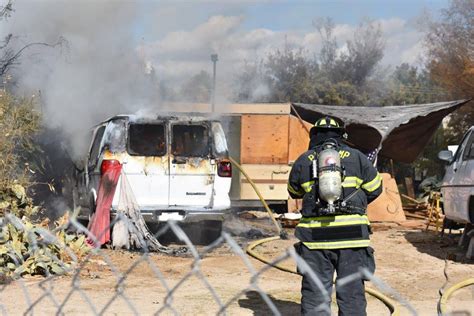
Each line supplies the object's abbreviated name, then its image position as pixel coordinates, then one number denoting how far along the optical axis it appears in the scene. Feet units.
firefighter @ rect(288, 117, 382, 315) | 16.05
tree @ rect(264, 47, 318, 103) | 105.29
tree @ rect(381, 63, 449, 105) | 112.68
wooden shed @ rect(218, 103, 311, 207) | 49.06
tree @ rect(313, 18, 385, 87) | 117.50
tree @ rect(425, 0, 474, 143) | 74.59
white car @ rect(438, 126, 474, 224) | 28.96
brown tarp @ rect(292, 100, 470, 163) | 47.16
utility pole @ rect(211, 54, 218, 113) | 46.53
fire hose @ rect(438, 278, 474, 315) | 16.82
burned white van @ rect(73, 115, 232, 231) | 31.83
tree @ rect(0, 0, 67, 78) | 32.99
